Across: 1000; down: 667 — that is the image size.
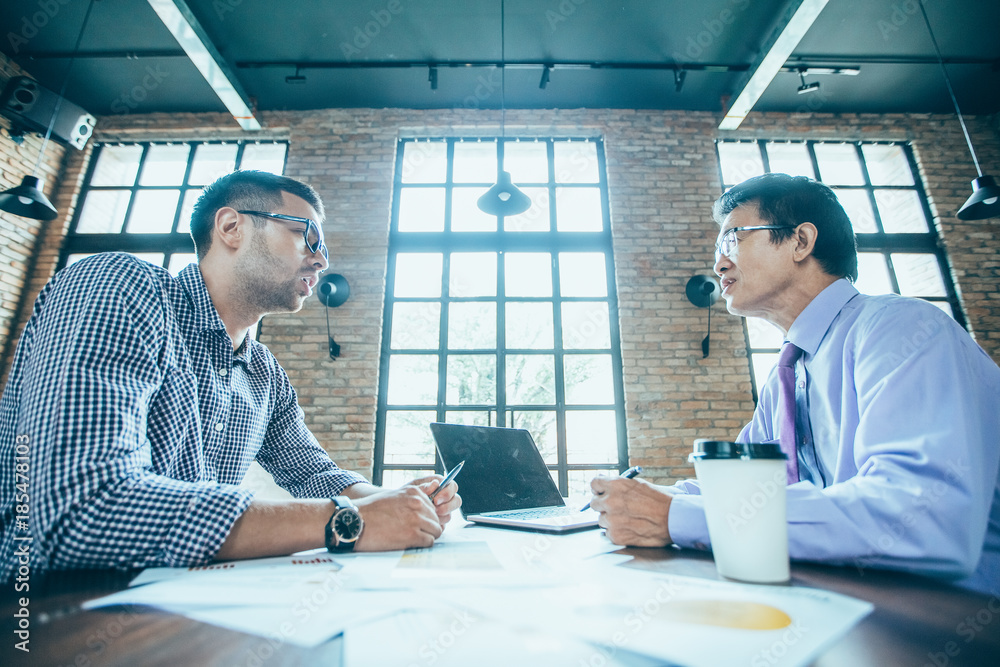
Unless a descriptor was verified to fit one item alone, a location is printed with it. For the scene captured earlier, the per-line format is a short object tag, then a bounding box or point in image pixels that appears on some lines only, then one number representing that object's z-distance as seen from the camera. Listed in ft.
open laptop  4.59
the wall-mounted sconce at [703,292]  12.89
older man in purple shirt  2.34
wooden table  1.26
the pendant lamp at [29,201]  10.87
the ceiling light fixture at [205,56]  11.26
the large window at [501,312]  12.75
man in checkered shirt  2.37
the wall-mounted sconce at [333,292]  12.62
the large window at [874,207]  13.89
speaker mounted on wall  13.30
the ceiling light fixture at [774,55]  11.28
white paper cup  1.98
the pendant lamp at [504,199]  10.77
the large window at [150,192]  14.25
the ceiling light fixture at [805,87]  13.99
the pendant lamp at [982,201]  10.93
